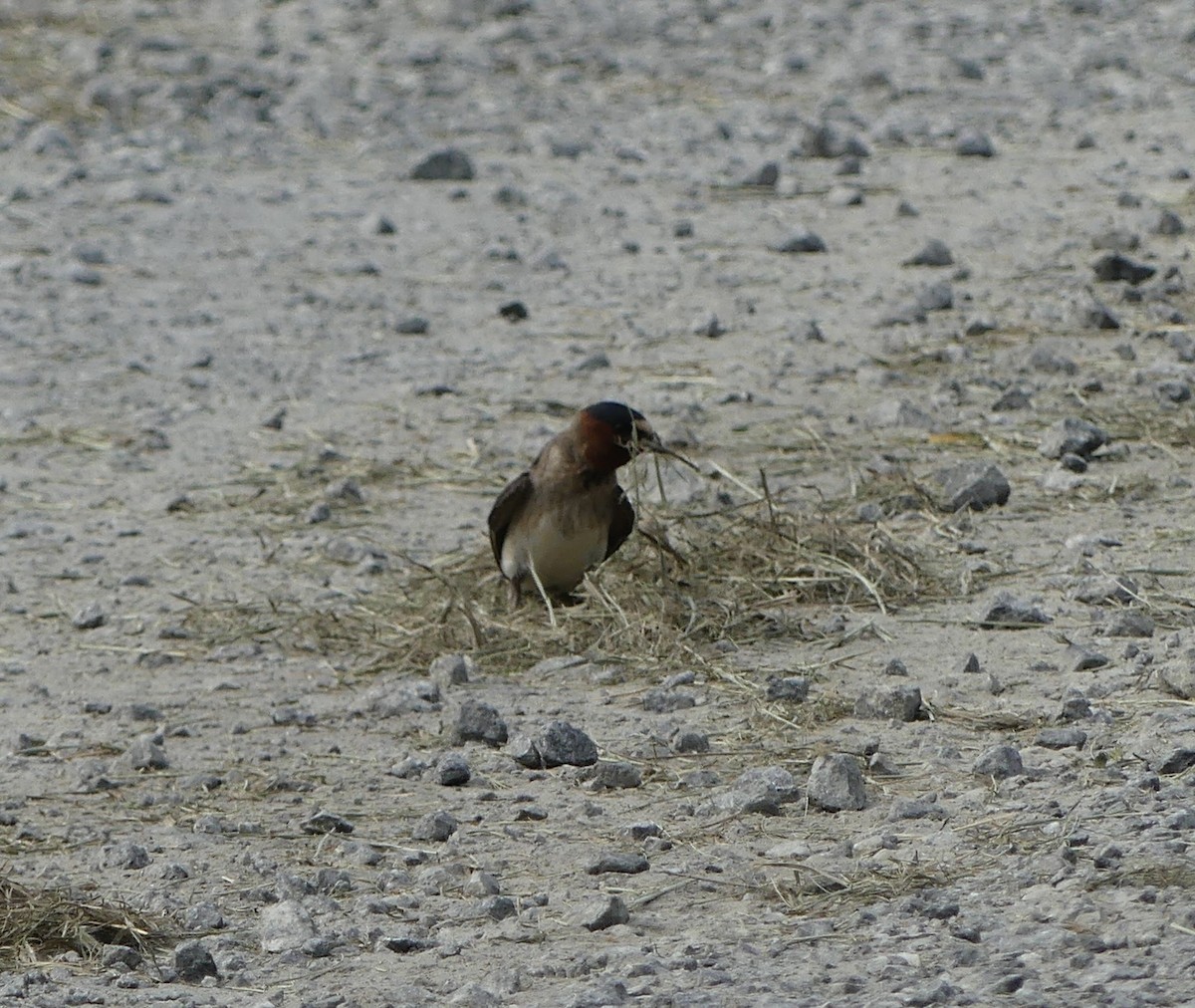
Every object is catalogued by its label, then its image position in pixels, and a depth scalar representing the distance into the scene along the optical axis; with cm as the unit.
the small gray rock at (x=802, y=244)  2144
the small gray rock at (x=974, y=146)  2531
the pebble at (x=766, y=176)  2403
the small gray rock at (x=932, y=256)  2080
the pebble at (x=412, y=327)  1942
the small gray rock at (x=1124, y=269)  1958
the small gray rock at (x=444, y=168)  2452
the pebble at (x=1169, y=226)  2117
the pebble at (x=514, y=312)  1969
